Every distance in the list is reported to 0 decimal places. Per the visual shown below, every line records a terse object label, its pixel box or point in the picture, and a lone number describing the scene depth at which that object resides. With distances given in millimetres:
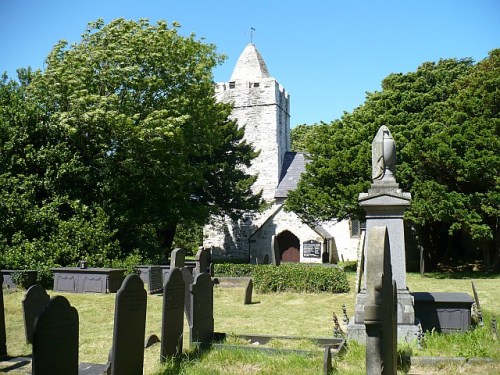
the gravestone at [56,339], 4363
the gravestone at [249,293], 13989
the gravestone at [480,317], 8758
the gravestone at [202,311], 7664
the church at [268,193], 34250
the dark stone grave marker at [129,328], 5604
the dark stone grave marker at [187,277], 10545
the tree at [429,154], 20203
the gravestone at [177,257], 13605
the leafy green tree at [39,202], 18484
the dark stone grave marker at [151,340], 7884
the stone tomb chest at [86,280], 15727
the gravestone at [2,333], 7566
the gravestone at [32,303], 8281
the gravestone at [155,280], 16142
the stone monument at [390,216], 8141
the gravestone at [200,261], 16828
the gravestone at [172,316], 6930
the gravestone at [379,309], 4777
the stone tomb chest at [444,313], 8469
